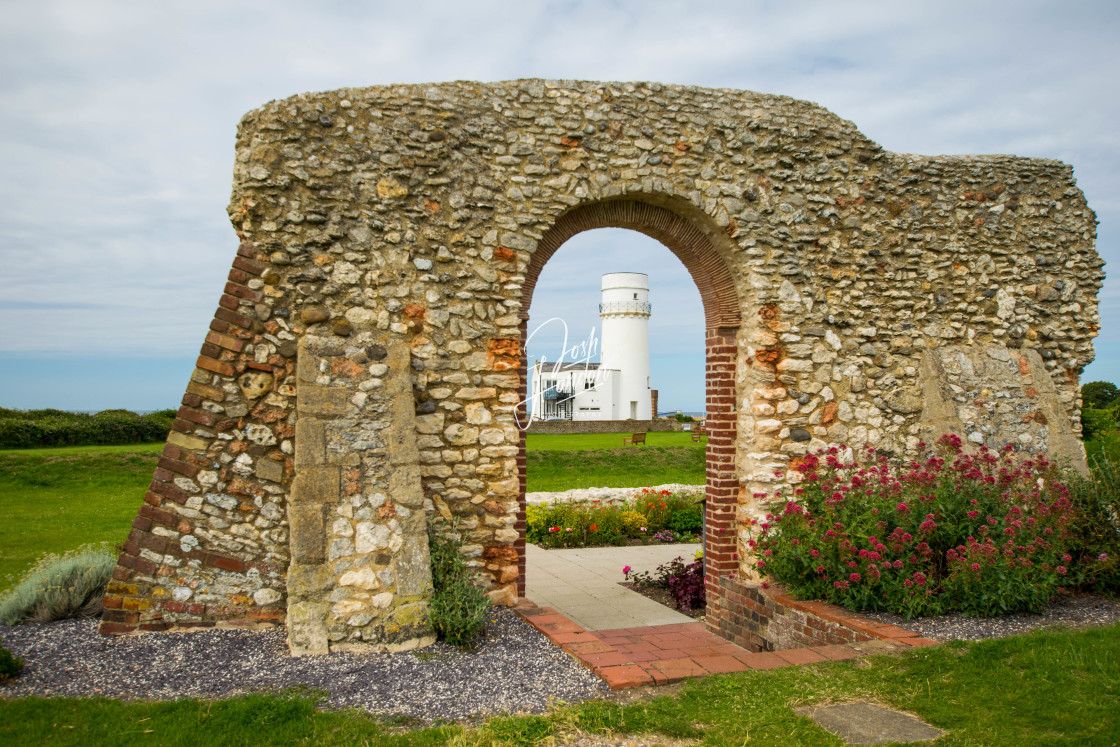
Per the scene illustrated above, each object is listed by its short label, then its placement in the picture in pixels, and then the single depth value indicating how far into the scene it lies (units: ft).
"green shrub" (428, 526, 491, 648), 15.03
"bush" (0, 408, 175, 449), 50.31
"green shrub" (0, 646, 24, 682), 12.36
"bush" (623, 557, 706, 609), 24.00
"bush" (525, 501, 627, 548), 34.37
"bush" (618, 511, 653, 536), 35.68
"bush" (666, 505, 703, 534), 36.50
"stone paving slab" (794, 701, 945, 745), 10.49
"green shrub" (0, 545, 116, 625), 15.84
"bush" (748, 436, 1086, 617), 15.23
